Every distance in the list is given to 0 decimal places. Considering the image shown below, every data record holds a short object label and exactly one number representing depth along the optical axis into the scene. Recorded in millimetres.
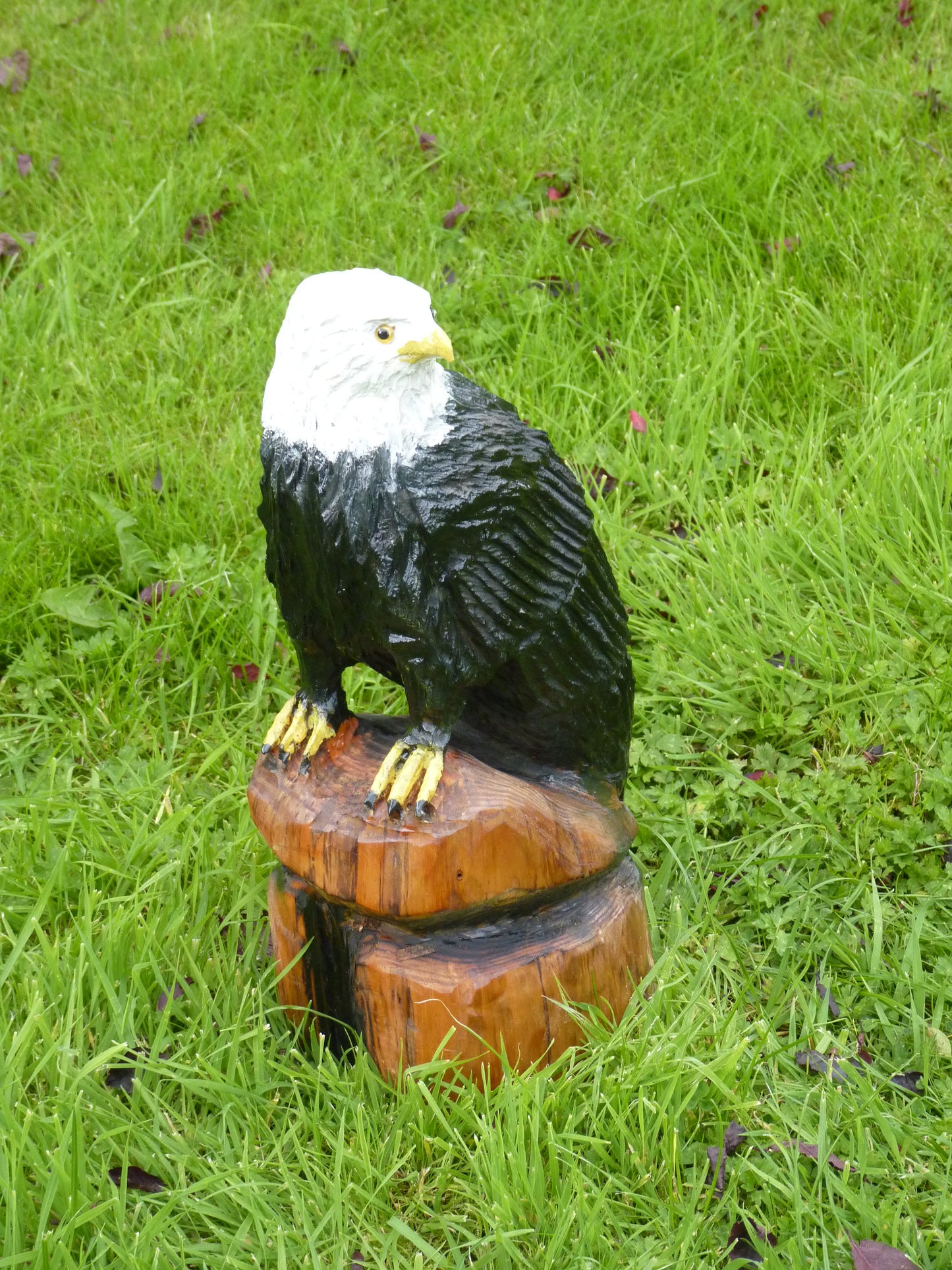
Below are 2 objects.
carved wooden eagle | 2148
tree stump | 2371
